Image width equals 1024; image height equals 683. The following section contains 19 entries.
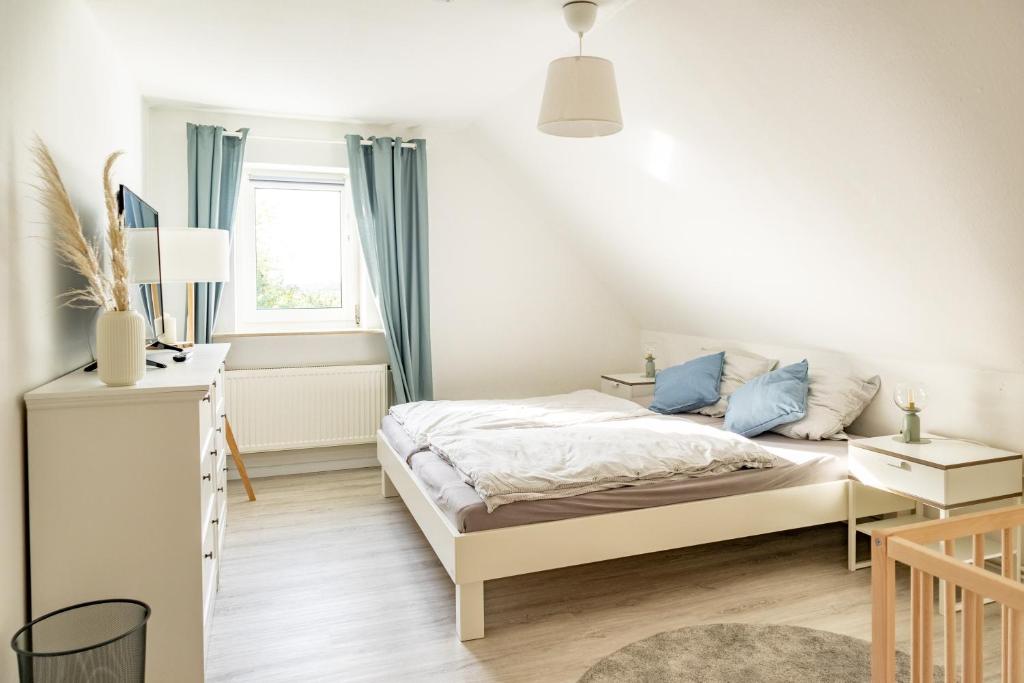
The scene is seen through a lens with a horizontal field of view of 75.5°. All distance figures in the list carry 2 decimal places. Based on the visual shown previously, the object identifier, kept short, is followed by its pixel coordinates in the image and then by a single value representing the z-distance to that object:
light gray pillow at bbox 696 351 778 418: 4.04
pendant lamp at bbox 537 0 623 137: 2.49
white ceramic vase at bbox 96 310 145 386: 1.93
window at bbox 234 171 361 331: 4.59
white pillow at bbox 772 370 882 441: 3.38
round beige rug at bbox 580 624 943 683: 2.15
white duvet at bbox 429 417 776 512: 2.54
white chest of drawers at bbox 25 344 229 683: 1.83
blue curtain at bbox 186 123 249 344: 4.17
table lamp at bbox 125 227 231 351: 3.20
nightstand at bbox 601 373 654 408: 4.76
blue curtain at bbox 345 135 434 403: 4.54
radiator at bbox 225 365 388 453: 4.34
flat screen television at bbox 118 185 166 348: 2.61
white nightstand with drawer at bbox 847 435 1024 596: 2.59
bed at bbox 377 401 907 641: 2.41
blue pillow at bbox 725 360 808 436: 3.43
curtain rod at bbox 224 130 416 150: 4.41
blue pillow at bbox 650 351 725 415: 4.04
